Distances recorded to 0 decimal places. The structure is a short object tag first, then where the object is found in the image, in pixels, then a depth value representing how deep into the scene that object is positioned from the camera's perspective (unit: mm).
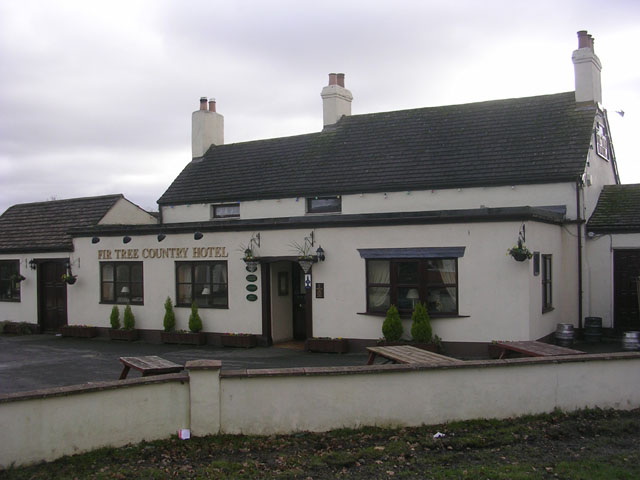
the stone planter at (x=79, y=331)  18969
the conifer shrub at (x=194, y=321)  16938
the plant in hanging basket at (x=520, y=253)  13273
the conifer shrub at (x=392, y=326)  14383
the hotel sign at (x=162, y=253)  16953
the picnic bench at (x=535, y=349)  9656
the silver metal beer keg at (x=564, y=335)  15148
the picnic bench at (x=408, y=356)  9117
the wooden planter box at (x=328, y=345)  15078
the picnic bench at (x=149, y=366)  8828
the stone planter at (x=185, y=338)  16922
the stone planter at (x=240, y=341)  16250
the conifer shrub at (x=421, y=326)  14141
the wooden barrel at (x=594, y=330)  16125
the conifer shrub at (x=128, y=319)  18000
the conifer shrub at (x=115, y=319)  18281
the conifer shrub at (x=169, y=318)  17375
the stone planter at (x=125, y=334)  17969
